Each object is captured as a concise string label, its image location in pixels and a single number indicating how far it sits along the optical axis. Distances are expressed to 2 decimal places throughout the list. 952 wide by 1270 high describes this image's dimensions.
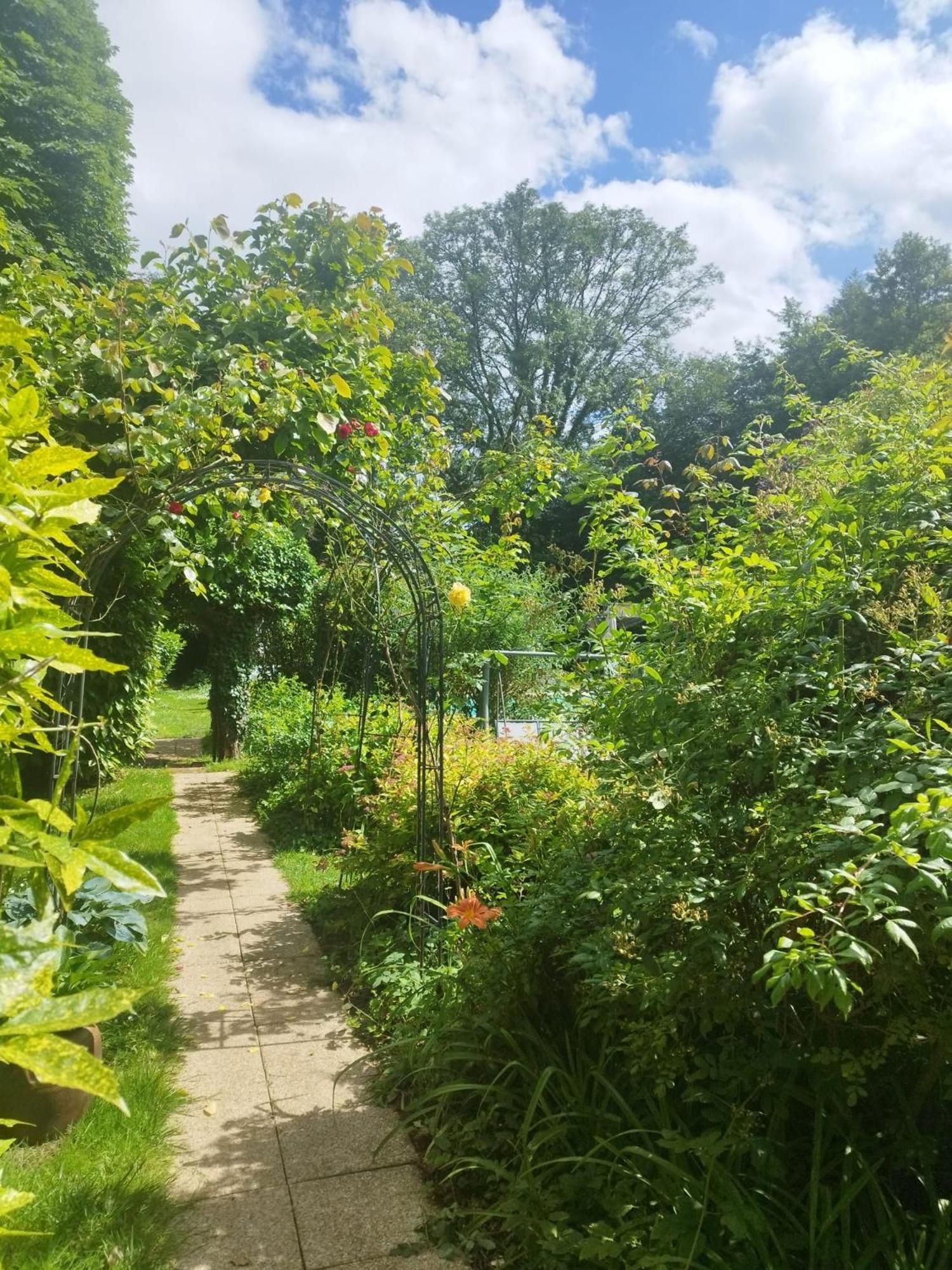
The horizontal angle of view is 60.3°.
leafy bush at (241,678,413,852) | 5.61
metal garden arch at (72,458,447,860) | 3.54
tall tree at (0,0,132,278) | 16.25
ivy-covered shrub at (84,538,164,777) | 5.70
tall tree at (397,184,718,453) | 27.27
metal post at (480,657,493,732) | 7.75
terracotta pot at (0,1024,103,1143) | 2.33
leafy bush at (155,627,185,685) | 8.57
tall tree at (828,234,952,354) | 22.75
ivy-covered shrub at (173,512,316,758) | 9.11
